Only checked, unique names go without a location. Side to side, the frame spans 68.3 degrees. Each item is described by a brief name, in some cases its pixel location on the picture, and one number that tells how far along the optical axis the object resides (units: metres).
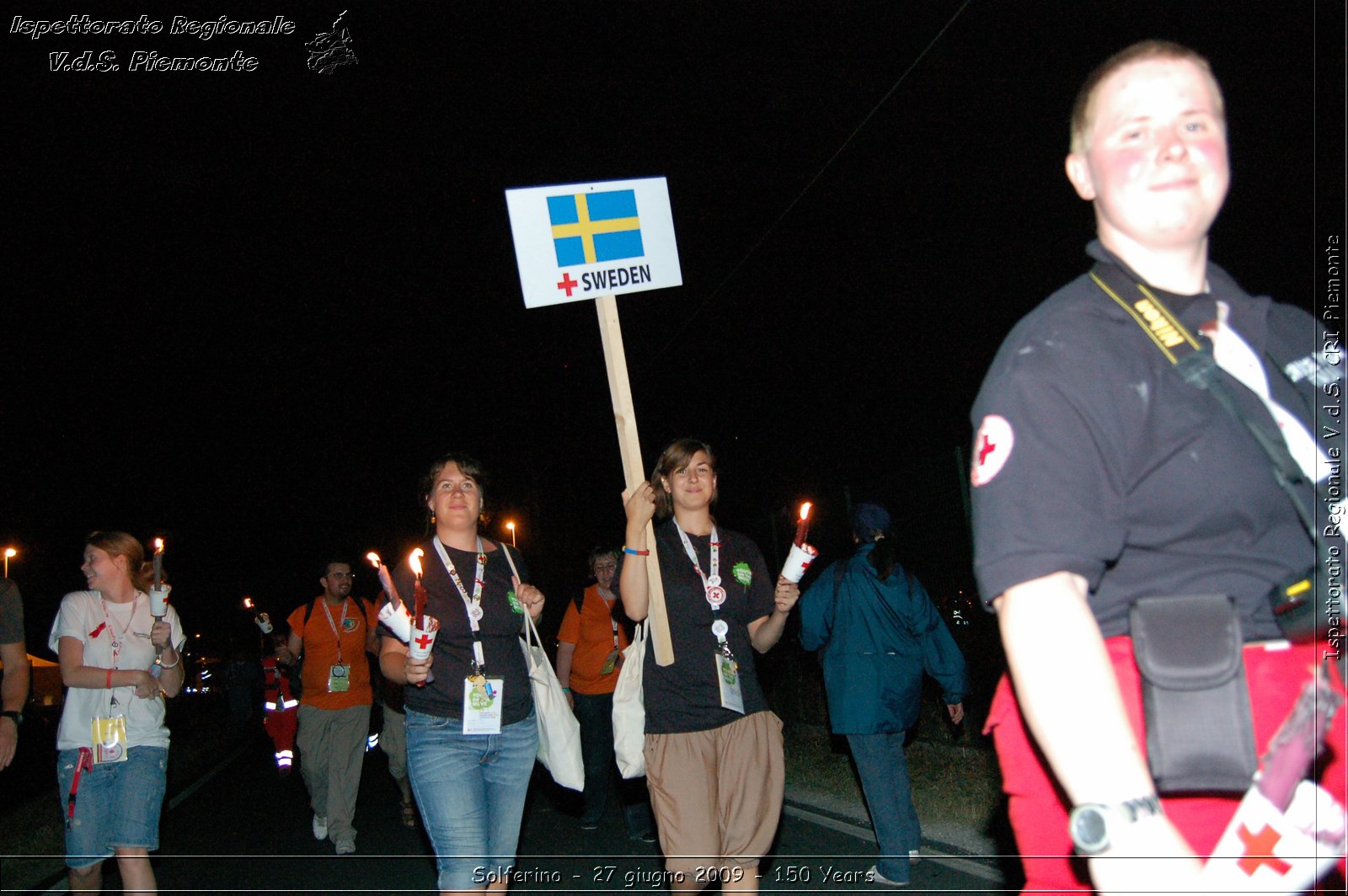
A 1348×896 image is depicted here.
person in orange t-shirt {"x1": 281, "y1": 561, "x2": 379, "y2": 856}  8.70
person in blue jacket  6.03
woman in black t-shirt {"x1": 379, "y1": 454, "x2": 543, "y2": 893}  4.34
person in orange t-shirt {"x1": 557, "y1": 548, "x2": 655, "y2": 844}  8.46
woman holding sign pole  4.55
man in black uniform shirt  1.39
